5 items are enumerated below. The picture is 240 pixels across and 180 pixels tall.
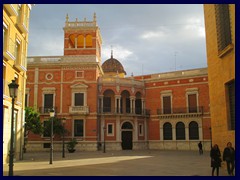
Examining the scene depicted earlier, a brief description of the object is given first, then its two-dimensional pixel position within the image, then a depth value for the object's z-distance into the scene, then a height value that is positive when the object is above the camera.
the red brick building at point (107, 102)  37.72 +2.17
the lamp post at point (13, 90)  11.32 +1.06
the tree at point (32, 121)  29.61 -0.16
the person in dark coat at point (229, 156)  11.62 -1.41
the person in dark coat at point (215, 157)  11.93 -1.48
